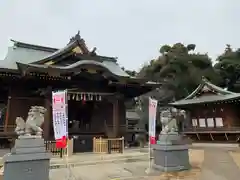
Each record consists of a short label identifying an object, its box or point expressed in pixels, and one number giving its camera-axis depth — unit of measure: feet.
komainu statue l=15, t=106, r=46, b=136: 21.72
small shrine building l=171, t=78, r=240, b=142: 66.64
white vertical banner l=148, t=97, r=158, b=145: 30.09
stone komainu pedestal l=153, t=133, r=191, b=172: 27.22
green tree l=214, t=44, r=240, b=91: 115.55
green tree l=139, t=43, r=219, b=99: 103.76
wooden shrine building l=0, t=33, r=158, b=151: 41.29
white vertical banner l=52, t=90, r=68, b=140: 24.60
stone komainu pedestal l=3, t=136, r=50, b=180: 20.03
